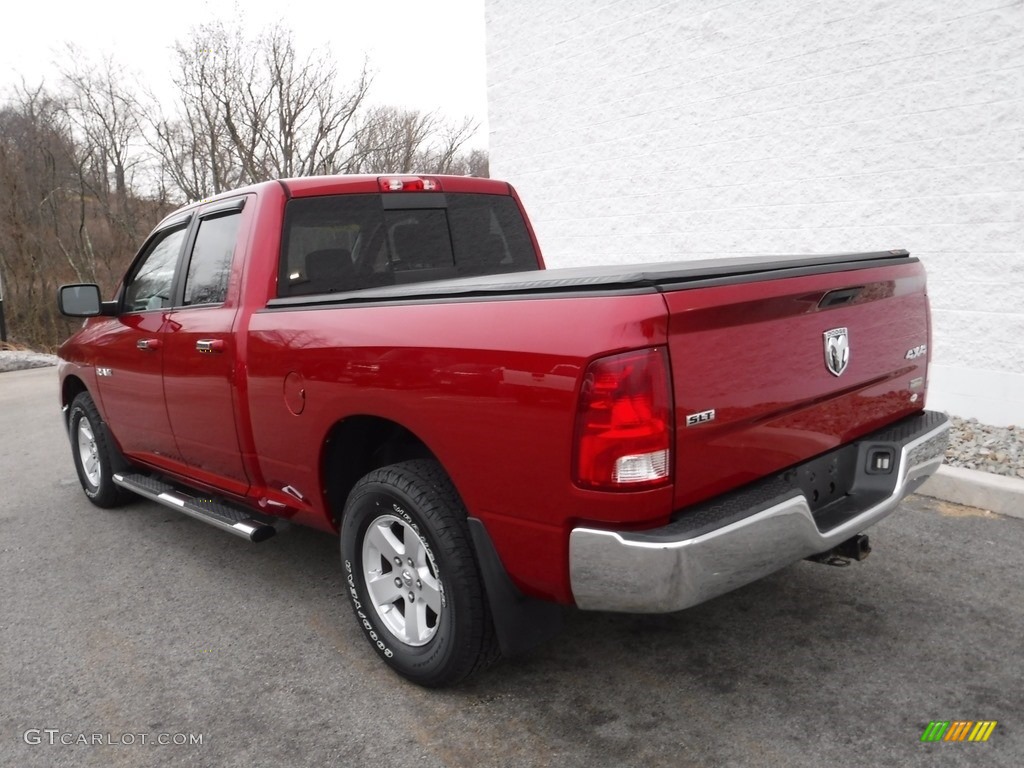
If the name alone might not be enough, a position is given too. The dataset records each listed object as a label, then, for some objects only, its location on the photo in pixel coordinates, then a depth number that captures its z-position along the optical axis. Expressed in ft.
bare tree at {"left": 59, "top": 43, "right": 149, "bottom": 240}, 103.71
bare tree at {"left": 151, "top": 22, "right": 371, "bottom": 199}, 86.94
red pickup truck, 7.32
